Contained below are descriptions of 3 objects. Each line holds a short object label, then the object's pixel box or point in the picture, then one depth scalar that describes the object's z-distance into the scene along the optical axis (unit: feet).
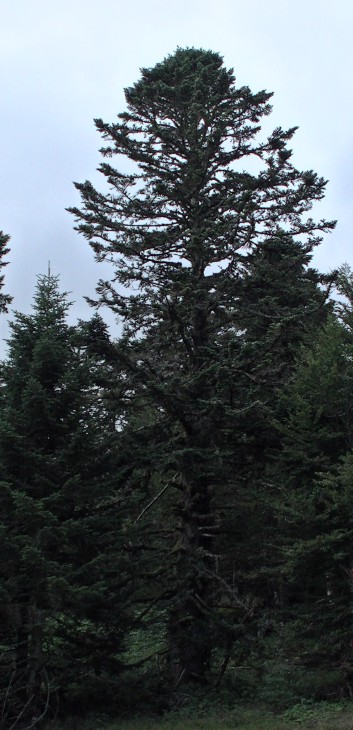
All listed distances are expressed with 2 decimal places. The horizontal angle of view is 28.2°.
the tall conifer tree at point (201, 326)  48.98
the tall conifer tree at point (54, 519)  38.96
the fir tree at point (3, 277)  67.56
